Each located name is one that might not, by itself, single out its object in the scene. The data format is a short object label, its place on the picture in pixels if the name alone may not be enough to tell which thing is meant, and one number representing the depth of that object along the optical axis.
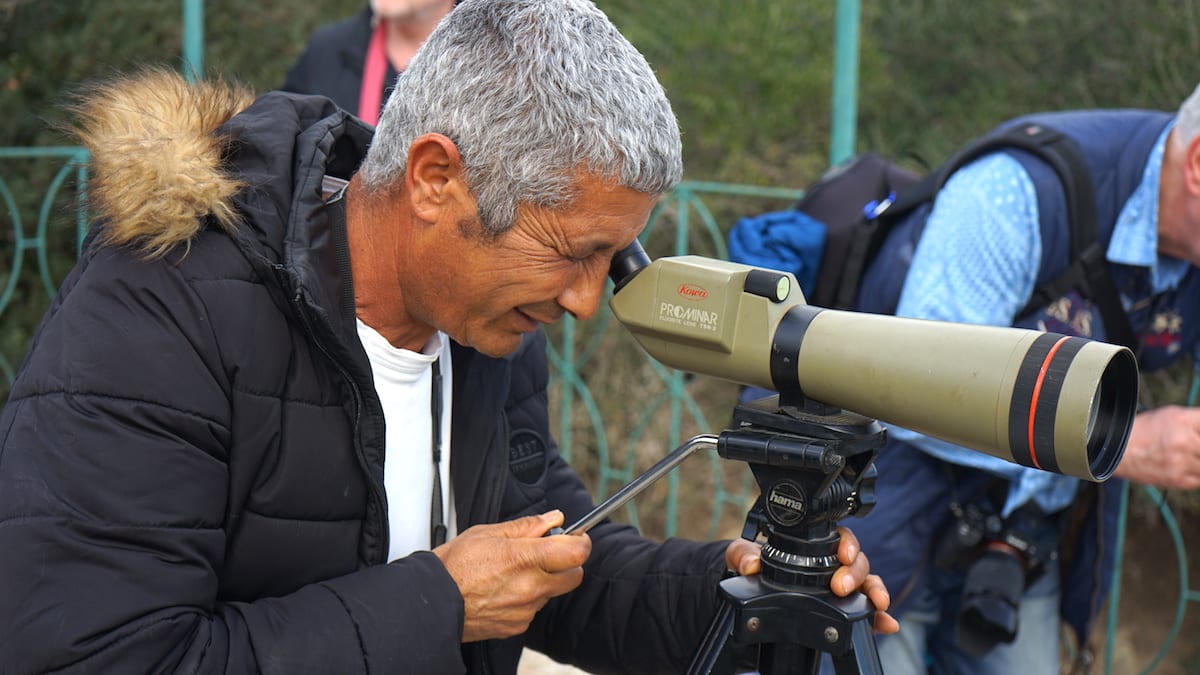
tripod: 1.87
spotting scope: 1.79
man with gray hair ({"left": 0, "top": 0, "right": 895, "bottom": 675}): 1.81
